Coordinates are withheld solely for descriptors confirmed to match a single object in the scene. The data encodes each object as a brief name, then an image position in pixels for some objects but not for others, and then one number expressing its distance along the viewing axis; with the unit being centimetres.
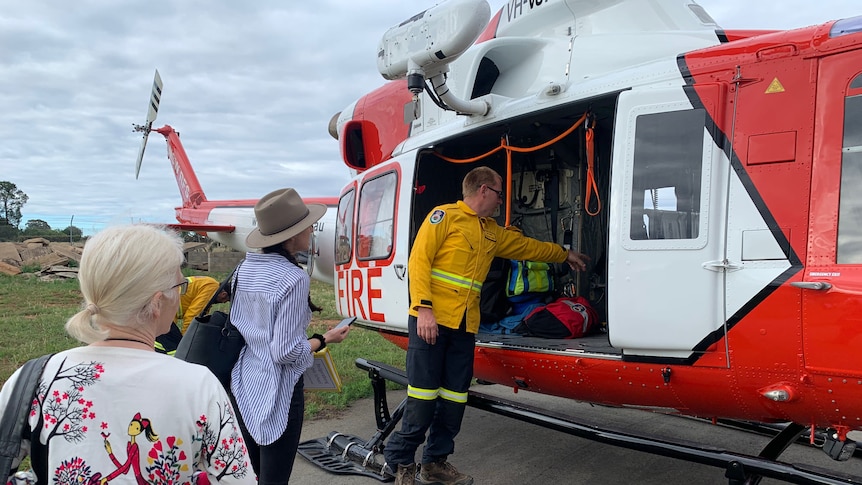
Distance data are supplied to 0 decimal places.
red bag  376
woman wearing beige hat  263
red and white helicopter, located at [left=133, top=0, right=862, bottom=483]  252
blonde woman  131
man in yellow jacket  359
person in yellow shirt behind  372
